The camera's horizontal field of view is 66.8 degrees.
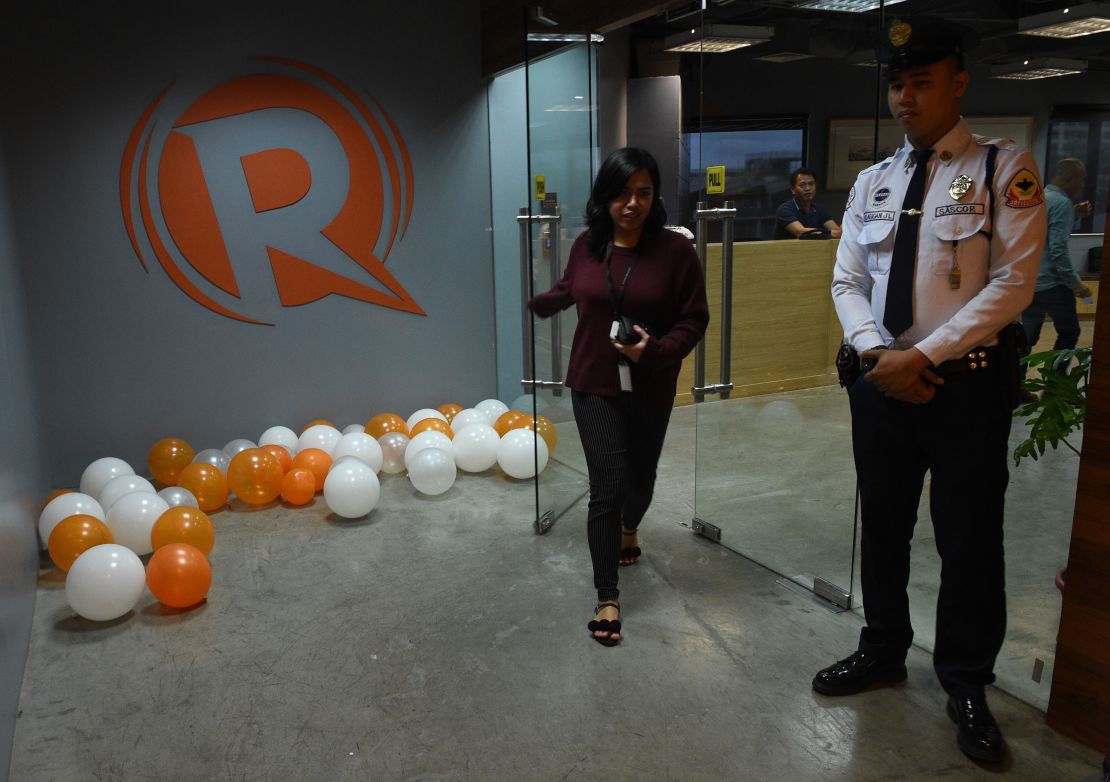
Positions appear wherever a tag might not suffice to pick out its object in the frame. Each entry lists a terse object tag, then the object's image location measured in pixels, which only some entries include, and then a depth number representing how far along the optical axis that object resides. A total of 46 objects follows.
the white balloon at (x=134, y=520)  3.36
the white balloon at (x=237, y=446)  4.32
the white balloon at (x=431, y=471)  4.11
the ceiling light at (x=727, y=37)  3.14
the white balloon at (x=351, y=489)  3.83
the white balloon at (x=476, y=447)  4.41
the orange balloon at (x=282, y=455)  4.20
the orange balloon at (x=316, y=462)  4.18
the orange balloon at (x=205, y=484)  3.95
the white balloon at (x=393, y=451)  4.51
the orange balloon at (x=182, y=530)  3.27
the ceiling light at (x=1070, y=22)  2.15
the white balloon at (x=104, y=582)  2.87
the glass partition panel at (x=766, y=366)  3.06
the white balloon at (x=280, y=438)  4.51
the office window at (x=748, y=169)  3.24
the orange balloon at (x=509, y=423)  4.57
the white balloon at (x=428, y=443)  4.29
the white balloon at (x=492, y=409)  4.95
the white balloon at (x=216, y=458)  4.18
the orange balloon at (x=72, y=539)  3.20
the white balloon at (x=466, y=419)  4.66
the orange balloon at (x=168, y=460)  4.24
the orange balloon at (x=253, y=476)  4.03
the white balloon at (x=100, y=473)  3.93
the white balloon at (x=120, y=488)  3.63
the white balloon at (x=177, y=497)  3.64
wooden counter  3.08
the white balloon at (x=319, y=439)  4.39
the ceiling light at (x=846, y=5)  2.62
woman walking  2.75
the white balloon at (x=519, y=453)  4.29
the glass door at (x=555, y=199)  3.57
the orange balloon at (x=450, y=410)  5.03
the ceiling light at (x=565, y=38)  3.51
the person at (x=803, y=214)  2.99
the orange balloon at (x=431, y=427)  4.57
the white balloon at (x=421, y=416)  4.82
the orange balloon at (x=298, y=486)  4.08
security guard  2.02
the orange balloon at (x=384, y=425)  4.74
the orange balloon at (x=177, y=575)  2.98
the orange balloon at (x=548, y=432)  4.17
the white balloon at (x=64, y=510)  3.46
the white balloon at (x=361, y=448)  4.27
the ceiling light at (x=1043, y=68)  2.24
